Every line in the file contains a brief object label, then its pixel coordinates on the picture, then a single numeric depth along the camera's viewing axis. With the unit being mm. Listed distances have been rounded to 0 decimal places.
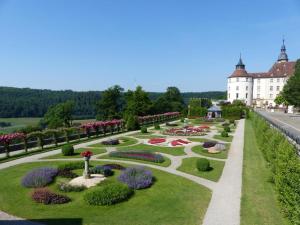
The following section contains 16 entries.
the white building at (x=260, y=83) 106750
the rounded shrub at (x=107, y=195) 13156
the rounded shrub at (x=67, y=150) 24891
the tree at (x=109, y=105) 70562
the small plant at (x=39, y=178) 15798
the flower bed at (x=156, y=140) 32469
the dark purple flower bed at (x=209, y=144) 28922
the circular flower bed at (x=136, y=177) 15571
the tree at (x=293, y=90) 57812
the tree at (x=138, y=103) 67750
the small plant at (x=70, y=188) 15008
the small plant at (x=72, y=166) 19219
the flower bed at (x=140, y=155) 22469
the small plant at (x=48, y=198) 13344
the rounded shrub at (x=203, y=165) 19297
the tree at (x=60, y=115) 63900
